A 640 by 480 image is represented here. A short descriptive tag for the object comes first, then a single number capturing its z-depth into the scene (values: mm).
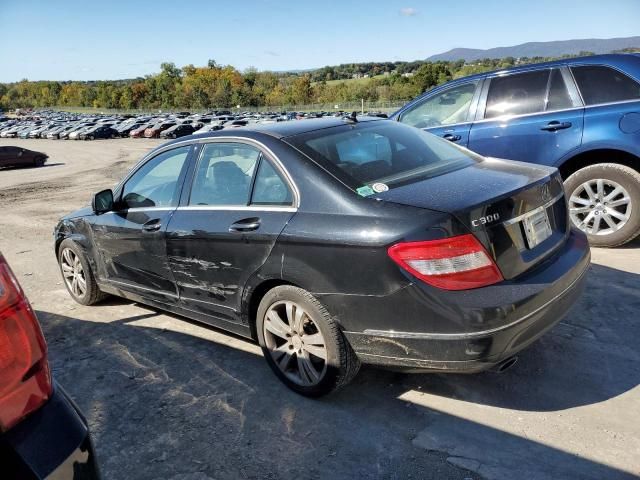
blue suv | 5285
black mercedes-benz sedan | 2582
